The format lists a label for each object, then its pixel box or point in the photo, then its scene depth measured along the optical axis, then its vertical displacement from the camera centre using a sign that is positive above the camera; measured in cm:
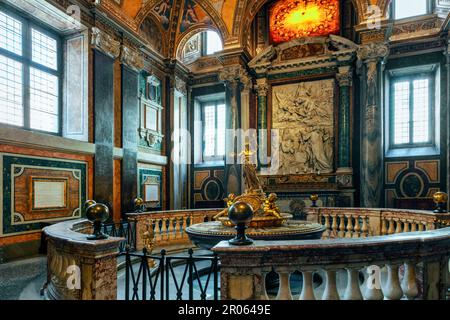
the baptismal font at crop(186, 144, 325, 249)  423 -107
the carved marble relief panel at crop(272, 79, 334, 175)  1053 +135
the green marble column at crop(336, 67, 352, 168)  1011 +156
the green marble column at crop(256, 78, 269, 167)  1139 +181
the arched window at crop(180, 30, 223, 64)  1343 +540
